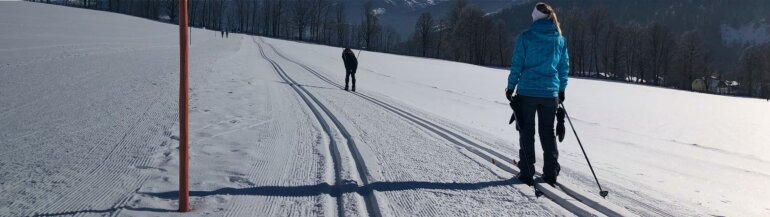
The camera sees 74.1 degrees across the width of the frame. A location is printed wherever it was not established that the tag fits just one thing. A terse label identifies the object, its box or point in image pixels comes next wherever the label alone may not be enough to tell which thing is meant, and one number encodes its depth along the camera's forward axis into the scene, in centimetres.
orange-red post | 339
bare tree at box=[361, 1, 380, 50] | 10394
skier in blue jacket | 497
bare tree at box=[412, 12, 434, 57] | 9700
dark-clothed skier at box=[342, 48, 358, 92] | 1684
